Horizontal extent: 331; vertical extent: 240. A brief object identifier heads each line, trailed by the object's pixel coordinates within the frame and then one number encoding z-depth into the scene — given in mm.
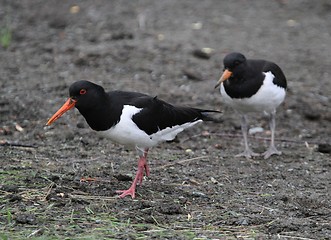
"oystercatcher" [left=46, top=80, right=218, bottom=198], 11867
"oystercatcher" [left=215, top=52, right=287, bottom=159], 15258
